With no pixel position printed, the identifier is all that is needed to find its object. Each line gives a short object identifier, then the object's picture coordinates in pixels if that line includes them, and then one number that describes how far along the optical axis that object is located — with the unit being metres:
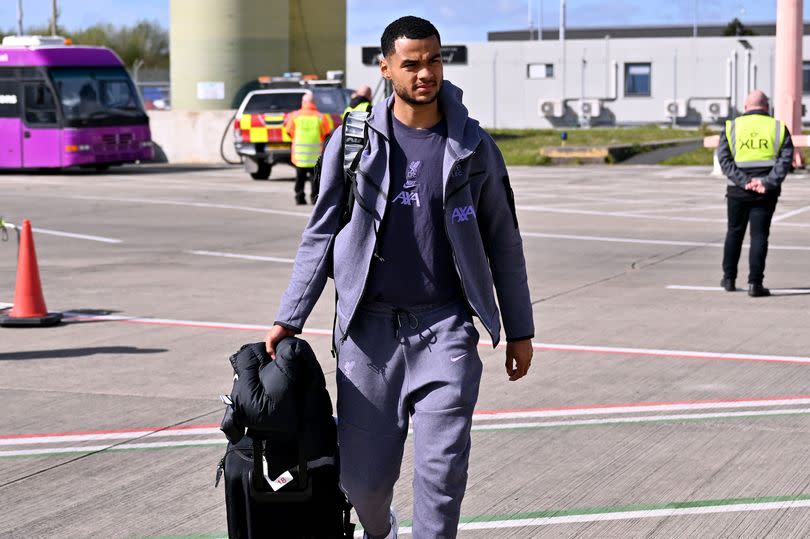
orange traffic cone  10.67
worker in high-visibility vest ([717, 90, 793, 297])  12.08
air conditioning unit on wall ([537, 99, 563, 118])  64.00
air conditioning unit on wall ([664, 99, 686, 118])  62.22
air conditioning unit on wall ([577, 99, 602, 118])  63.31
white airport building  62.69
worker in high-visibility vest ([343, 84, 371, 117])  19.73
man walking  4.27
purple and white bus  30.58
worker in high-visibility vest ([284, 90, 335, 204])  21.05
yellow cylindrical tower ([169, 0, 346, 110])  41.94
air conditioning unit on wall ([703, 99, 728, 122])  60.31
